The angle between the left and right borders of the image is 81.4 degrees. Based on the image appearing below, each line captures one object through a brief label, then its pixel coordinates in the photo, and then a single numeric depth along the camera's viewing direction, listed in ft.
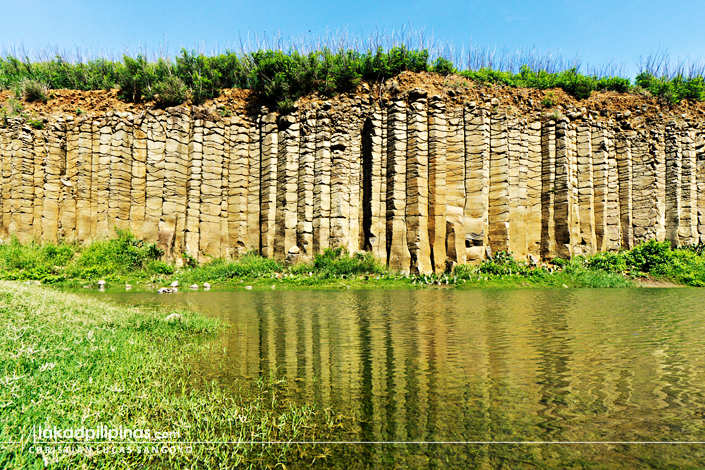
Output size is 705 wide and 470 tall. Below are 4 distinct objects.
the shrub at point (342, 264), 57.47
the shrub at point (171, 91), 68.80
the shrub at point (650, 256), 61.52
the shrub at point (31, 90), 72.84
